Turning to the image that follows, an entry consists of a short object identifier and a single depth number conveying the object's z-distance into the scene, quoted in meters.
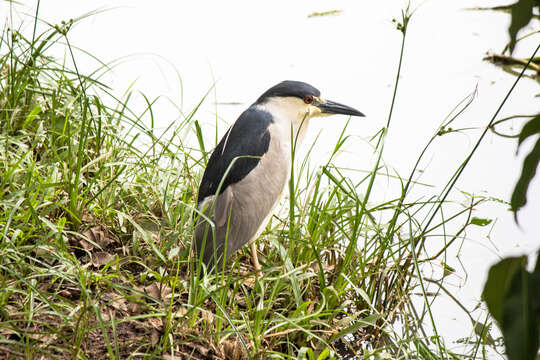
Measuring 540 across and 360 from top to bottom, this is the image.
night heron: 15.74
